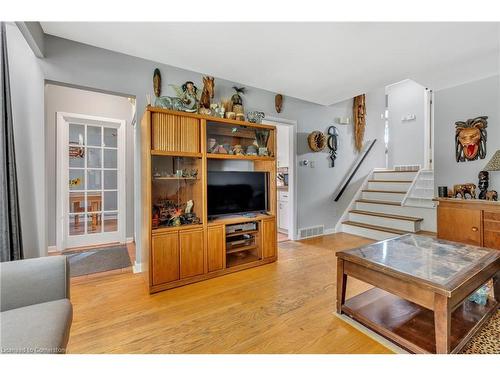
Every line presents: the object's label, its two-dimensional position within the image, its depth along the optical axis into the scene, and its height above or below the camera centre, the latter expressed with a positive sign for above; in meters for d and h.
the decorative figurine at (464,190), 3.14 -0.11
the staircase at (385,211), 3.97 -0.54
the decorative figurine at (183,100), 2.48 +0.92
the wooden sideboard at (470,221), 2.74 -0.50
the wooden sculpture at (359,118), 4.93 +1.39
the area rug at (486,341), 1.44 -1.05
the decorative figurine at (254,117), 3.07 +0.89
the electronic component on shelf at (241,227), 2.86 -0.55
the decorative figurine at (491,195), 2.90 -0.17
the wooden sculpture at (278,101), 3.72 +1.33
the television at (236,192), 2.76 -0.11
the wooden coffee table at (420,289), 1.35 -0.68
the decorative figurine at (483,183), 3.01 -0.02
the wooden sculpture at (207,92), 2.99 +1.20
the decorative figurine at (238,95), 3.18 +1.24
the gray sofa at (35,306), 0.98 -0.64
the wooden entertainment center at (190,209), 2.33 -0.28
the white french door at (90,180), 3.57 +0.08
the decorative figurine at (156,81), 2.74 +1.23
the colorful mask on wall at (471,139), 3.11 +0.60
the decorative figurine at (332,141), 4.54 +0.83
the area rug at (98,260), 2.85 -1.03
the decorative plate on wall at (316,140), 4.19 +0.78
